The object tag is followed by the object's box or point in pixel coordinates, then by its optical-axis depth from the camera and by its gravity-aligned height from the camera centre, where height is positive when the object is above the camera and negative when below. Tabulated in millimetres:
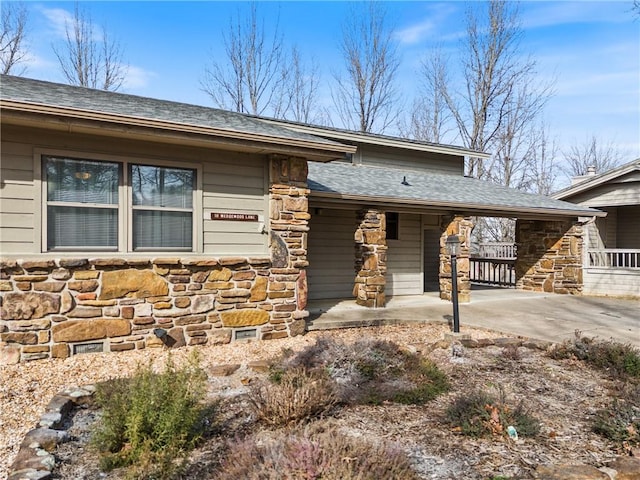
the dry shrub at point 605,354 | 4887 -1334
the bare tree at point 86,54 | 18359 +7978
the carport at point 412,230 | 9055 +324
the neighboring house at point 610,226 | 12211 +546
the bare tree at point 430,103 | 23734 +7742
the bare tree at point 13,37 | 16875 +7943
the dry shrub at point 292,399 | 3438 -1258
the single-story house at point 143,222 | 5223 +295
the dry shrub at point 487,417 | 3316 -1350
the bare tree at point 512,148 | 22531 +5141
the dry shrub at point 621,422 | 3195 -1363
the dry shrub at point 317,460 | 2328 -1212
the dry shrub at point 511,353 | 5527 -1413
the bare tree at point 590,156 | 30562 +6009
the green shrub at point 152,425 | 2807 -1218
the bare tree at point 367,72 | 21734 +8461
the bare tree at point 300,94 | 22000 +7611
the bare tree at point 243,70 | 21000 +8305
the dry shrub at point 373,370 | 4078 -1311
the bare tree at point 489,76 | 21266 +8186
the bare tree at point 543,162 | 26328 +5061
